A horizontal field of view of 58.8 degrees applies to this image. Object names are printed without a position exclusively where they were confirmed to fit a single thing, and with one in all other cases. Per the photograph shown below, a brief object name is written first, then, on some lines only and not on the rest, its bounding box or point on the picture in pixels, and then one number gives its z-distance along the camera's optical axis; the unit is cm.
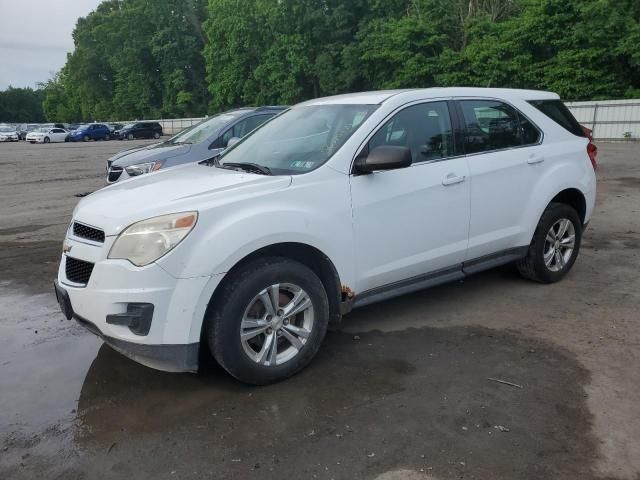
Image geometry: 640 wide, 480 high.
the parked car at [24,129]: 5228
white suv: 331
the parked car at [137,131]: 4731
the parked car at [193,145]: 905
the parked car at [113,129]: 4775
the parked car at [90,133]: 4634
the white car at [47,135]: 4516
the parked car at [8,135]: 5116
